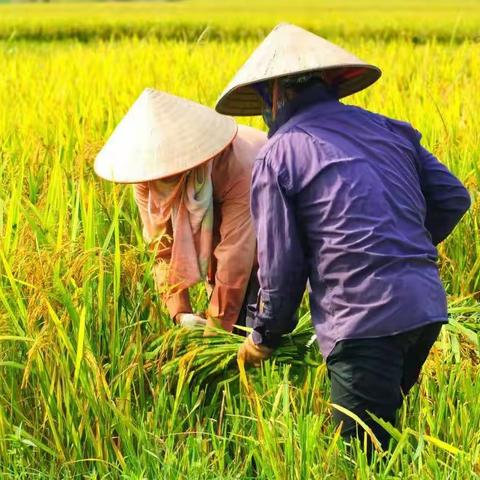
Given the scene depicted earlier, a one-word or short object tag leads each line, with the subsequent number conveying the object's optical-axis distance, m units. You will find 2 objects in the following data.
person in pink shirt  8.18
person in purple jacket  7.76
